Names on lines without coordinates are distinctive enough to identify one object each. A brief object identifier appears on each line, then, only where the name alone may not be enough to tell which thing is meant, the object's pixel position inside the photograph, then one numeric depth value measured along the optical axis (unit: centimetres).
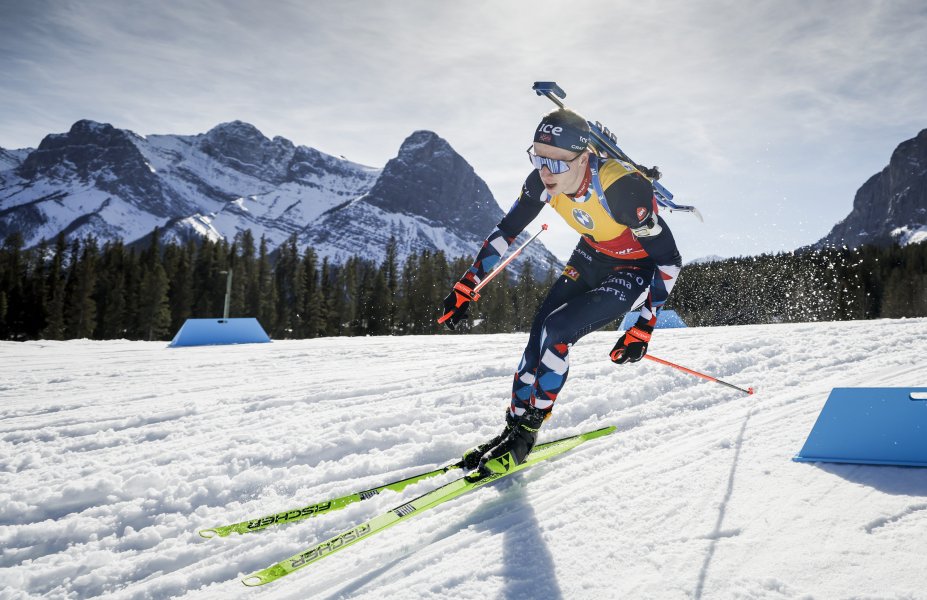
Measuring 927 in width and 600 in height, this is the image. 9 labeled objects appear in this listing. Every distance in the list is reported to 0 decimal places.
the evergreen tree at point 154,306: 4859
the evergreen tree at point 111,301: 4962
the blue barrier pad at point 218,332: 1136
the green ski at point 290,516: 253
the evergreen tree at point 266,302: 5682
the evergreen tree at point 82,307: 4772
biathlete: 323
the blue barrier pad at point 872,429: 255
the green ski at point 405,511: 210
